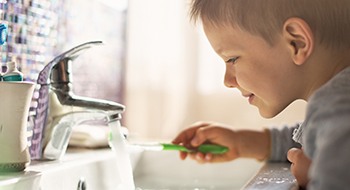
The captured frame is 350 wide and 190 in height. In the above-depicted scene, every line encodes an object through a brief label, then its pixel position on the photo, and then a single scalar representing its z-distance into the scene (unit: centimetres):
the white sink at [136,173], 78
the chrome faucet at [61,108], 90
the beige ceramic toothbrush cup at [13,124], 75
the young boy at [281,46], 73
